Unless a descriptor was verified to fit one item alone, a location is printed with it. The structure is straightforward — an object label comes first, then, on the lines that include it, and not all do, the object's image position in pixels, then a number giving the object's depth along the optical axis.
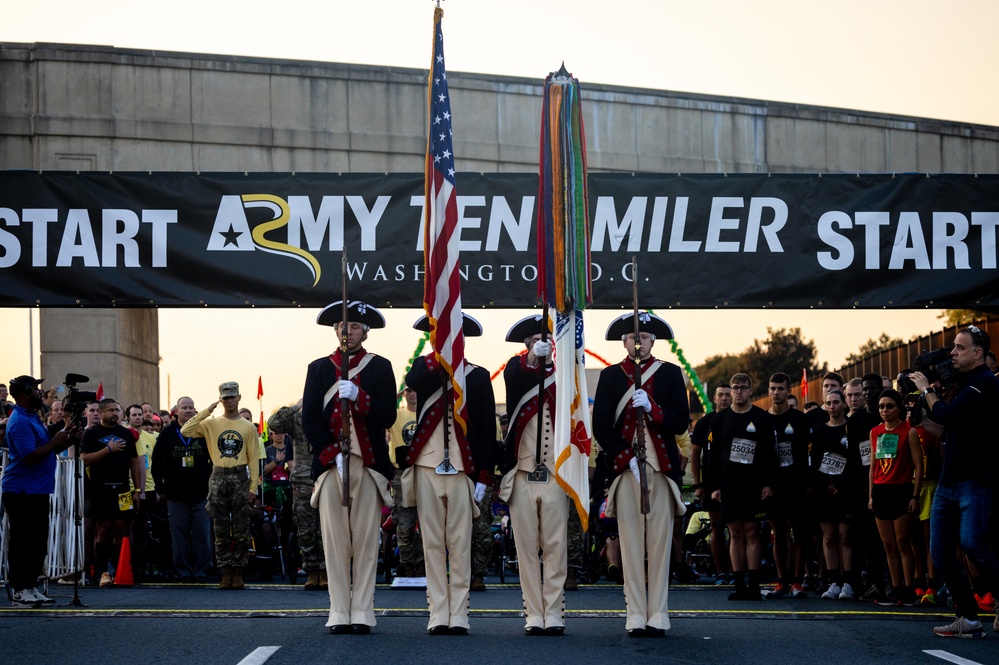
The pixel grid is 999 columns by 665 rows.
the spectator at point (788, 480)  13.57
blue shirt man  11.91
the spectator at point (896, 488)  12.20
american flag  10.11
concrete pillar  22.30
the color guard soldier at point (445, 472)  9.80
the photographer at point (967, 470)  9.66
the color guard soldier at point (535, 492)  9.74
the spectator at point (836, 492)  13.23
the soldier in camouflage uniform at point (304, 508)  13.94
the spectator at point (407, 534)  14.34
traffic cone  14.49
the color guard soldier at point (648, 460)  9.76
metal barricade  14.09
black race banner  14.17
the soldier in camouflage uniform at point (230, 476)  14.32
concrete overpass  22.56
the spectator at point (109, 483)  15.06
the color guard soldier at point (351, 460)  9.76
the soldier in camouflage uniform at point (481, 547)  13.84
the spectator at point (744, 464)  13.19
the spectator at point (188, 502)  15.38
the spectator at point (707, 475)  14.15
